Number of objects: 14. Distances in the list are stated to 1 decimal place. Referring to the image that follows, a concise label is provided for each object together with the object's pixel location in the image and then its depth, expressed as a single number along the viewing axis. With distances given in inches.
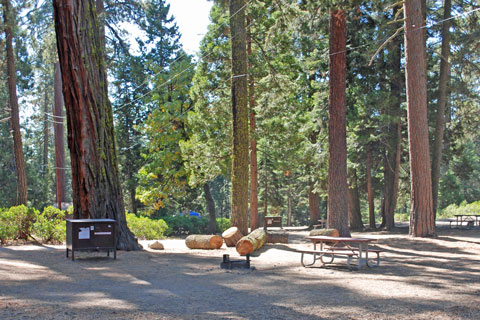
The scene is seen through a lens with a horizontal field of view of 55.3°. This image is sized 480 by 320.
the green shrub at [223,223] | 1349.0
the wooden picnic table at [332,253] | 388.8
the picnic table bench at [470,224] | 892.3
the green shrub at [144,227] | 781.8
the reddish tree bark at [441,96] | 832.3
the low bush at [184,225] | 1191.1
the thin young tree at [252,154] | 847.7
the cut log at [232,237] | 616.1
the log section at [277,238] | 671.1
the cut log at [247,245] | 533.3
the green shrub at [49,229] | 619.5
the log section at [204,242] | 604.1
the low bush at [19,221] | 614.8
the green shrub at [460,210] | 1527.8
